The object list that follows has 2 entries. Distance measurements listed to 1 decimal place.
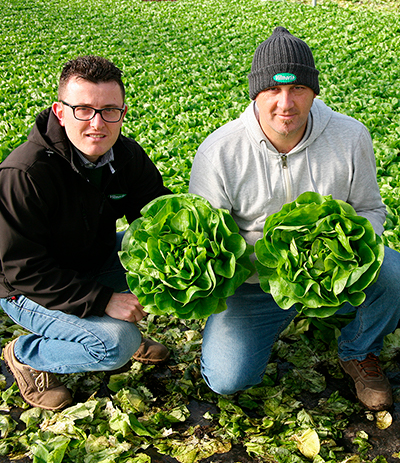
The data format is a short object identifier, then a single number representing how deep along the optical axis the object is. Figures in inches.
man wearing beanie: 107.0
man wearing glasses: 98.4
